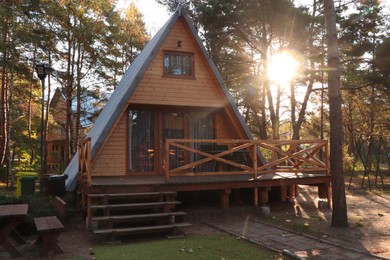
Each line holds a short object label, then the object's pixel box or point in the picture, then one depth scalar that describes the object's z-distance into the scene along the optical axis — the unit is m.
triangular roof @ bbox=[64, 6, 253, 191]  10.03
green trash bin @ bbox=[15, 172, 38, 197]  11.77
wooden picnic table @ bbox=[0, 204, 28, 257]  5.90
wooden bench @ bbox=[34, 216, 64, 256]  5.87
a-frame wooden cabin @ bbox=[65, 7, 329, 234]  10.06
